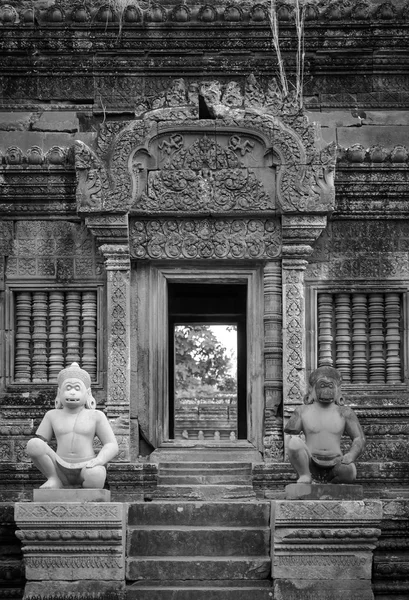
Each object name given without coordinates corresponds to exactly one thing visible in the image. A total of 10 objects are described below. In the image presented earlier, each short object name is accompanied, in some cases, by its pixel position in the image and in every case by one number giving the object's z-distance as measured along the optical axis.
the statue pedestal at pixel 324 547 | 11.98
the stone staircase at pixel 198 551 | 12.03
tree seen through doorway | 34.03
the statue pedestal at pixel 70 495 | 12.10
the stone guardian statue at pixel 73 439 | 12.20
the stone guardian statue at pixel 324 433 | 12.36
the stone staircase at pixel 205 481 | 13.61
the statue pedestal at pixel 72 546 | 11.93
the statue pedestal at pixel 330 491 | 12.17
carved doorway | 14.01
